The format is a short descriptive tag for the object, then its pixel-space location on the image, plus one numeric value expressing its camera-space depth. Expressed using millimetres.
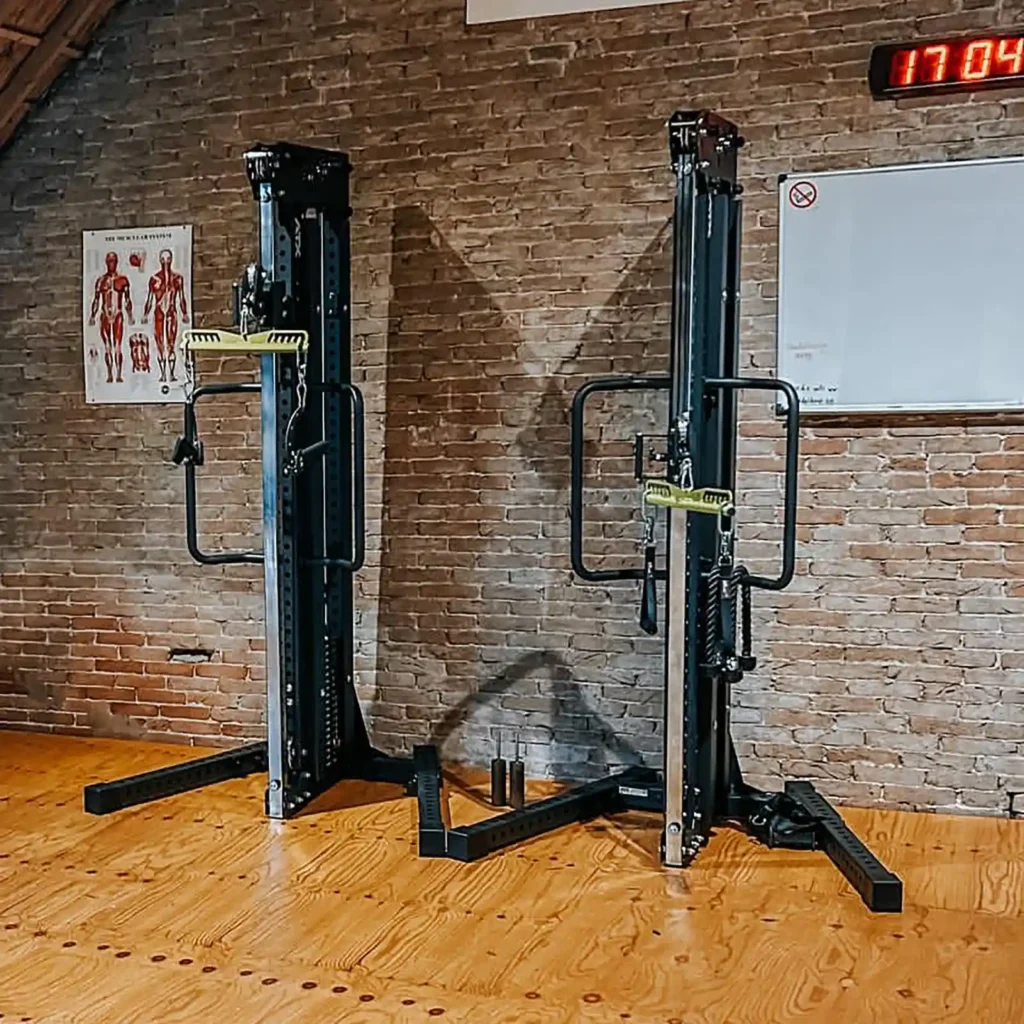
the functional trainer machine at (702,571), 4047
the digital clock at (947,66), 4457
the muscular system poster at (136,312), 5574
